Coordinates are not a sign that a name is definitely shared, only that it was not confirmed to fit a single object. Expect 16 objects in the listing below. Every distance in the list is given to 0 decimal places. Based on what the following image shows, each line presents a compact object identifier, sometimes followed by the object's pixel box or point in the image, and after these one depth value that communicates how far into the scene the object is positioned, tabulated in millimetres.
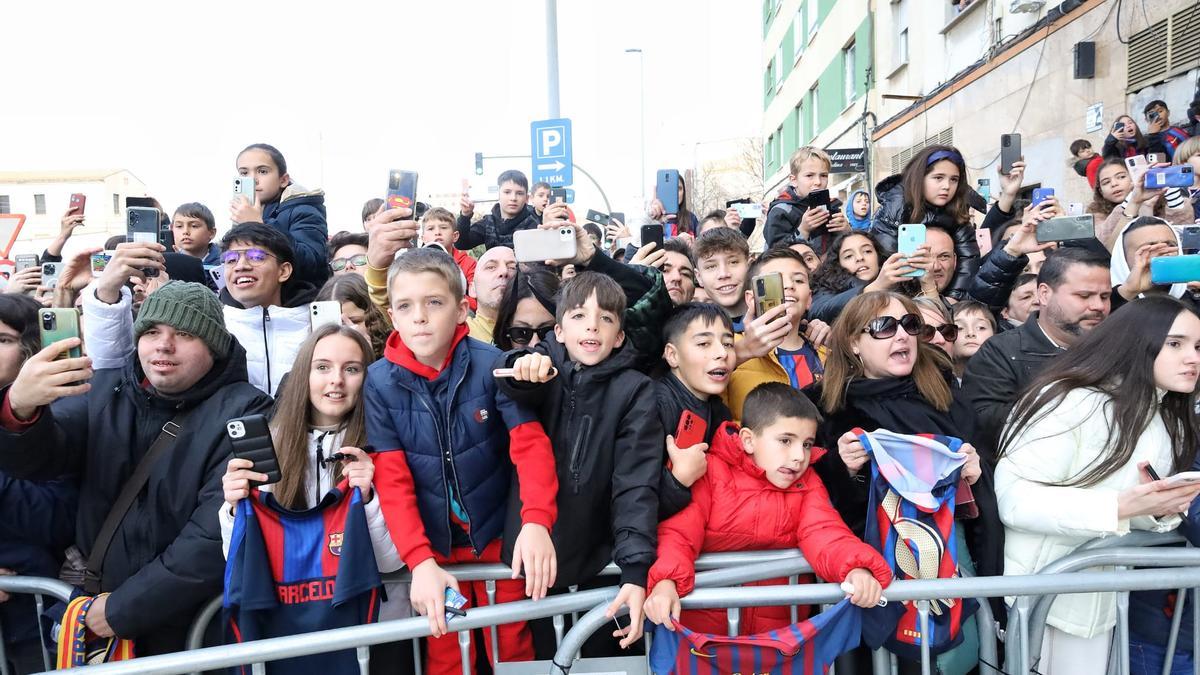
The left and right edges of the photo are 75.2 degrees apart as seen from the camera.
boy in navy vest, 2689
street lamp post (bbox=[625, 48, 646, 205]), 27172
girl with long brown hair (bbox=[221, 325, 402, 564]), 2688
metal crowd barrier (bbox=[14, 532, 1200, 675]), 2295
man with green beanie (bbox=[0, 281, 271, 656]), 2586
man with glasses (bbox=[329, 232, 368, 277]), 5246
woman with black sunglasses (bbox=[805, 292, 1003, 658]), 2920
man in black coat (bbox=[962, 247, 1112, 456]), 3455
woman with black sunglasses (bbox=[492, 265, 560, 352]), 3725
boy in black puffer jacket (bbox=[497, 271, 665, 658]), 2617
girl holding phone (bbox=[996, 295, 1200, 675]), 2725
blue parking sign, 9500
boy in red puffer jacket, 2594
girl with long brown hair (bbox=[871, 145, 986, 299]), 5285
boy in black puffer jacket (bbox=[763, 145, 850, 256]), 6121
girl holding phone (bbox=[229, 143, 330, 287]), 4520
